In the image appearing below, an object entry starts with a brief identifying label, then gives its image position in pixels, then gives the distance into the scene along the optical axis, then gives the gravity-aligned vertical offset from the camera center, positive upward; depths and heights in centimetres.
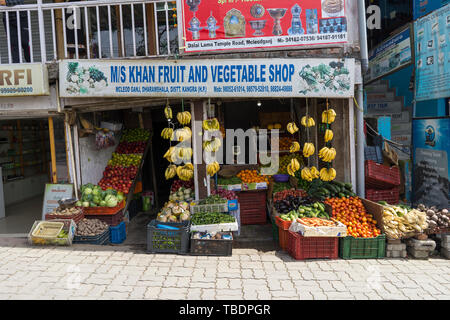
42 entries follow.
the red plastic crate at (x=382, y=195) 722 -145
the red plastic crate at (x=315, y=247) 564 -197
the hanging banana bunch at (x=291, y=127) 696 +11
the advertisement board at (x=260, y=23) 657 +219
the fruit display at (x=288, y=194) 715 -134
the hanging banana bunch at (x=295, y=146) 704 -31
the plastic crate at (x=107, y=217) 695 -160
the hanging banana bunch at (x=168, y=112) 676 +52
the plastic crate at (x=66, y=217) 648 -146
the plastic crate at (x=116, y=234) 684 -195
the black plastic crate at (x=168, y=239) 590 -181
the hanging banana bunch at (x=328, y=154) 666 -47
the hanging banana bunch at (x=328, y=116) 668 +30
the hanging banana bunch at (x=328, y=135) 665 -9
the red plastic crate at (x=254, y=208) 807 -180
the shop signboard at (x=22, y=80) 661 +128
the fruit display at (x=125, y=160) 878 -54
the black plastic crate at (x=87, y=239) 633 -187
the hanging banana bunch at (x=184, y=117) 676 +40
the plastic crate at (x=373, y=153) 804 -60
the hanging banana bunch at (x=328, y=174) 673 -89
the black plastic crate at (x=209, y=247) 585 -196
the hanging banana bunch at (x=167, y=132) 676 +11
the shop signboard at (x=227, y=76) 649 +115
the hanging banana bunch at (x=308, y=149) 675 -35
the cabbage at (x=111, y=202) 690 -130
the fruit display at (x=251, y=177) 798 -104
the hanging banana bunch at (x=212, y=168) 678 -66
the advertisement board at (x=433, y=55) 700 +158
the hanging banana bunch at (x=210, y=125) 677 +22
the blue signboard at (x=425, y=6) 751 +280
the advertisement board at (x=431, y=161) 723 -81
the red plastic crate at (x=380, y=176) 717 -104
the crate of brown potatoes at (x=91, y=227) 638 -169
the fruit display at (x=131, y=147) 916 -22
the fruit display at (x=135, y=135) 955 +11
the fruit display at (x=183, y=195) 740 -130
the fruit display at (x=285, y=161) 855 -74
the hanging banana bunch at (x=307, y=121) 675 +21
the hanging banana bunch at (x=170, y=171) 678 -69
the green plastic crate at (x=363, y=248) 565 -202
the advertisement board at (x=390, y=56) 848 +207
